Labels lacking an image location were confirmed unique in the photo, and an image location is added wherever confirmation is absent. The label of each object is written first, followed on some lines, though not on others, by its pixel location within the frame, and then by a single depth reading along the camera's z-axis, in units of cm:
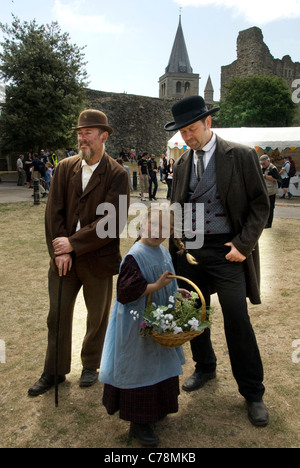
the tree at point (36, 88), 2055
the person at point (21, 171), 2029
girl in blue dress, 237
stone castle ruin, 4100
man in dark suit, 262
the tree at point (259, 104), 3441
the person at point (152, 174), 1495
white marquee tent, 1630
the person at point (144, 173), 1516
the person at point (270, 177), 891
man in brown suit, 289
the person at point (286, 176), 1686
